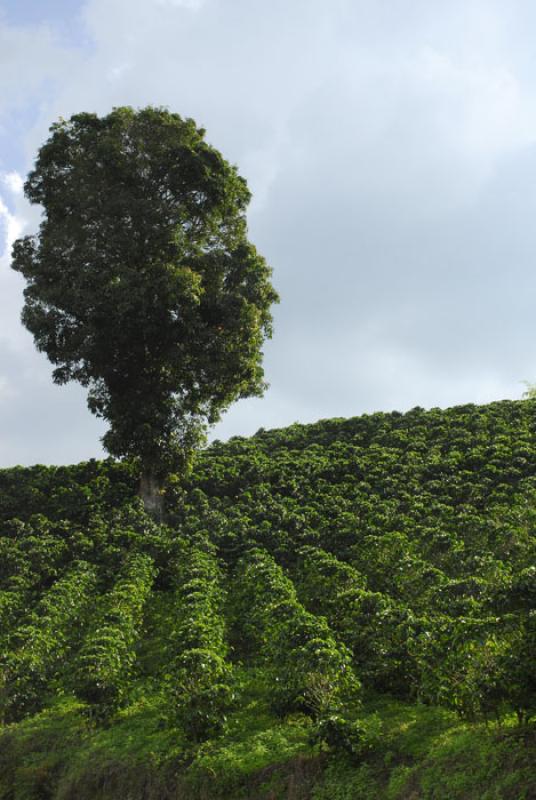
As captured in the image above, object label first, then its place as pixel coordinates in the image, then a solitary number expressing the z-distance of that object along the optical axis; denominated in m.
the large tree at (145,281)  26.91
